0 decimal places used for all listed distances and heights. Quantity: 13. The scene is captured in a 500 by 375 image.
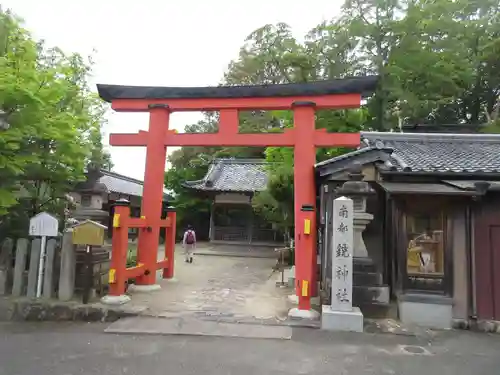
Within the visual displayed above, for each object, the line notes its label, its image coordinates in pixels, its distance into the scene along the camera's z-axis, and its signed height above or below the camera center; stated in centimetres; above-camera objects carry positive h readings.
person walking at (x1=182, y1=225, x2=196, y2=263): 1706 -70
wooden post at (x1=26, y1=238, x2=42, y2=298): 824 -92
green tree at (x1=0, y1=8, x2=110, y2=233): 810 +217
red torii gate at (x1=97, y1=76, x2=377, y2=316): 828 +234
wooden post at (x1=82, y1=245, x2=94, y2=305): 802 -111
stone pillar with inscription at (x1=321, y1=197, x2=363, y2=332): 714 -84
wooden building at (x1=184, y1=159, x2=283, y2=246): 2434 +124
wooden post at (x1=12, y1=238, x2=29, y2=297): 841 -95
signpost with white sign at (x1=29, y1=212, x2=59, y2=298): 834 -8
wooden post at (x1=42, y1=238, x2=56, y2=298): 823 -108
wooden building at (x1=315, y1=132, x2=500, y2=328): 770 +12
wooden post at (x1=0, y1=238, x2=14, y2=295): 864 -83
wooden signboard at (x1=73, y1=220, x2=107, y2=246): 802 -16
